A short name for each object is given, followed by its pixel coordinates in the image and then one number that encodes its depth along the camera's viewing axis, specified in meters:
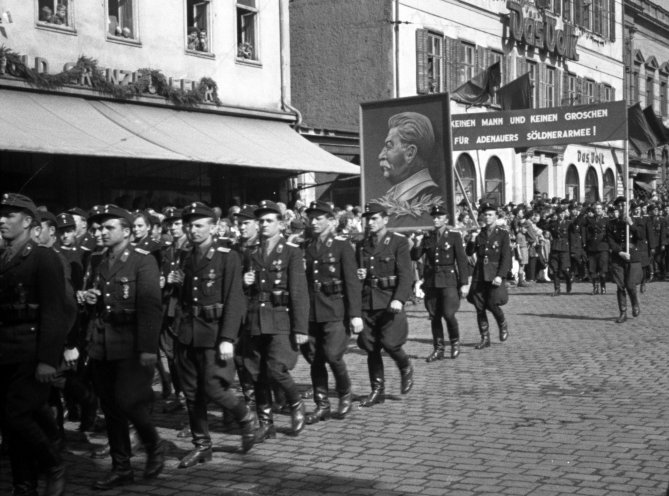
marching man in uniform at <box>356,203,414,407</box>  10.57
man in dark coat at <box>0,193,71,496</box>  6.71
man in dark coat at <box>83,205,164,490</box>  7.29
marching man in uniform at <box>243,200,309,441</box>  8.87
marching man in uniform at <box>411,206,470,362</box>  13.70
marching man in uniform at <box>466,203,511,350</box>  14.58
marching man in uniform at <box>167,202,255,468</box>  7.90
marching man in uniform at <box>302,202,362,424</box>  9.71
